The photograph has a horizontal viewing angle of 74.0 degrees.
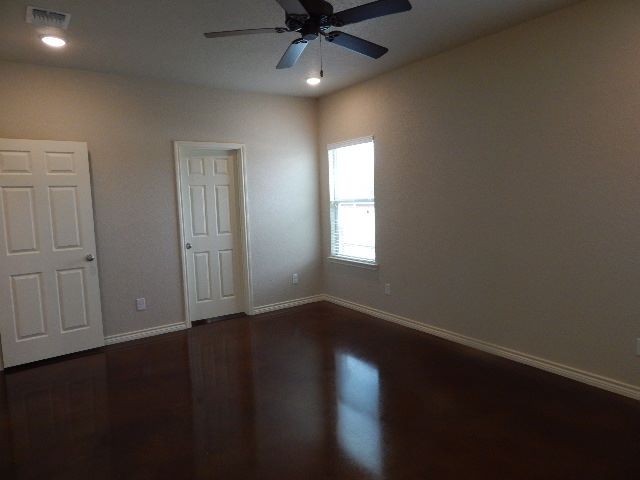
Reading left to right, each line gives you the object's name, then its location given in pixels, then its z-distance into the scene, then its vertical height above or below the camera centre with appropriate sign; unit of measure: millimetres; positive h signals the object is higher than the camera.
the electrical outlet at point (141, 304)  4406 -1011
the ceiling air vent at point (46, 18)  2766 +1281
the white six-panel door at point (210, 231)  4793 -309
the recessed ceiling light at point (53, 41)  3149 +1268
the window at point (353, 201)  4886 -19
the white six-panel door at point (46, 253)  3680 -396
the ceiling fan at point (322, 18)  2152 +980
